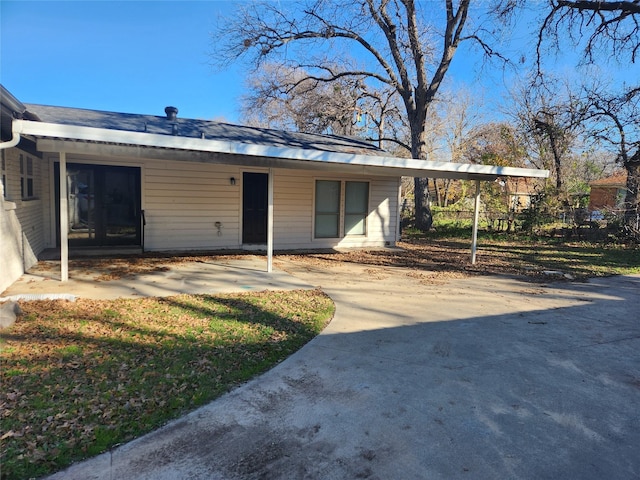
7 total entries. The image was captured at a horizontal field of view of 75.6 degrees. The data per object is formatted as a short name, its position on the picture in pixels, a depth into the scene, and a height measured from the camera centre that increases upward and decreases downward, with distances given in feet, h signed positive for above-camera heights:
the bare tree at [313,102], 61.11 +18.62
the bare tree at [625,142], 46.09 +9.57
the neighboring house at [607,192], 59.39 +6.40
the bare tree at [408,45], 50.19 +21.46
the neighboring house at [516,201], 58.89 +3.02
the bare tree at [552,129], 54.85 +12.59
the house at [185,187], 20.21 +1.88
